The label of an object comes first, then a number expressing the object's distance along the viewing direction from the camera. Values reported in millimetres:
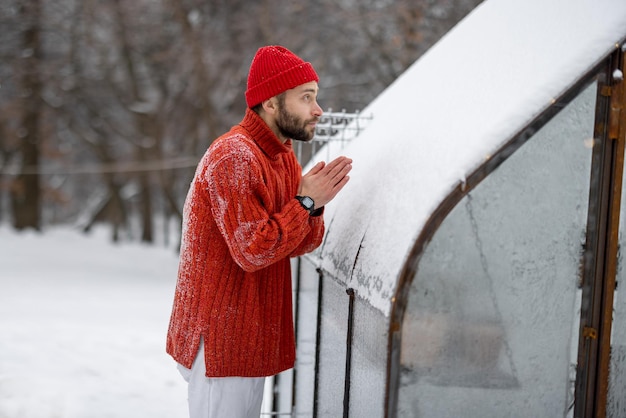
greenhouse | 2033
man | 2311
